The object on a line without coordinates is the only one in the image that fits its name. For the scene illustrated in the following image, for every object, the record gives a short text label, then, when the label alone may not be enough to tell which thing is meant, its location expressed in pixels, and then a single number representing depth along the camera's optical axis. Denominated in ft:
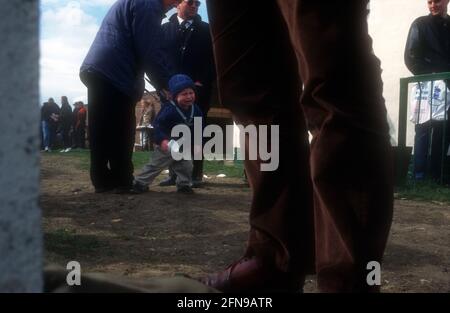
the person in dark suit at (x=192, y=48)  18.08
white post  1.95
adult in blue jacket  14.25
